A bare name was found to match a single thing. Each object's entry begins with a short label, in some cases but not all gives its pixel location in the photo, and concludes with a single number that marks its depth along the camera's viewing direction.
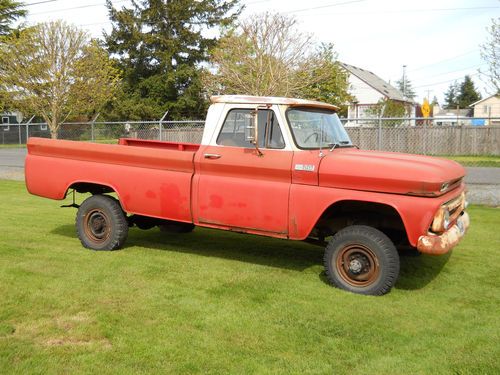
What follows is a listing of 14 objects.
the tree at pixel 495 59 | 18.09
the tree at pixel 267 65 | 24.19
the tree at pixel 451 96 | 125.88
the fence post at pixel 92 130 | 17.32
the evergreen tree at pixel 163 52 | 41.41
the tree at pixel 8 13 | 47.68
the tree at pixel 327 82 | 25.88
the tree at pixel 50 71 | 24.23
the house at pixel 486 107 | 69.75
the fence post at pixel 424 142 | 16.61
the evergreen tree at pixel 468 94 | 105.91
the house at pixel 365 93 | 51.03
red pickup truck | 5.18
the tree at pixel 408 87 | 134.00
